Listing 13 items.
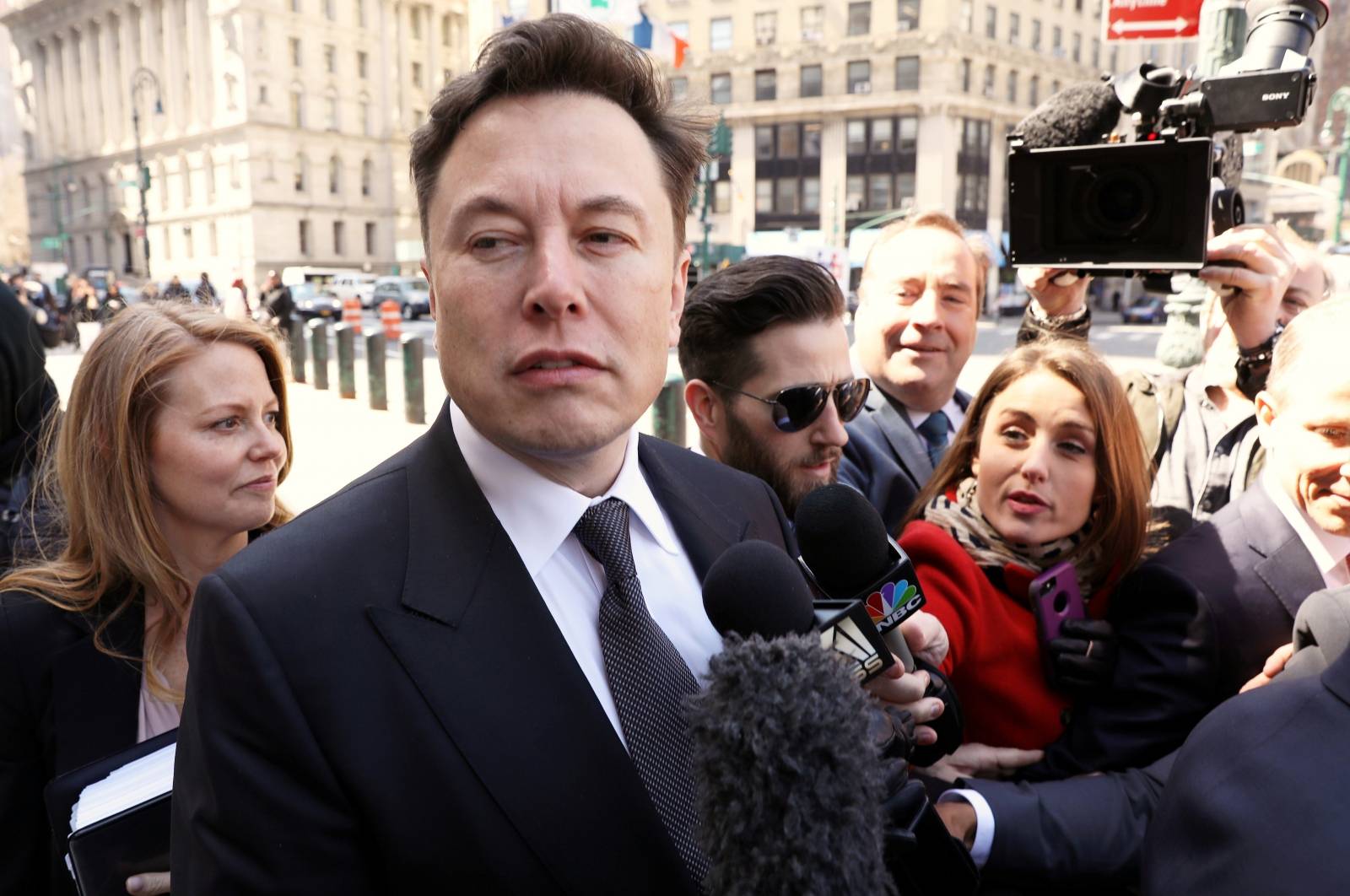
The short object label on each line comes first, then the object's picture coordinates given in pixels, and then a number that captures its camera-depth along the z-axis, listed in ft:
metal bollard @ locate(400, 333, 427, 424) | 41.34
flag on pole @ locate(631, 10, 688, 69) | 41.70
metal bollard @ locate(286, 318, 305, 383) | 55.47
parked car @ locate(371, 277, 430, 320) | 137.41
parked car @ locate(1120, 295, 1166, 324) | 135.33
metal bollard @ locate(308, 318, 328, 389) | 51.67
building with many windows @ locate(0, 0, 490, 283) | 203.92
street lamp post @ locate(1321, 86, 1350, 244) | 66.08
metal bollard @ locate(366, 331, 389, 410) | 44.88
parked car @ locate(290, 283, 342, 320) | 121.70
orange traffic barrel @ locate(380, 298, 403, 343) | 73.46
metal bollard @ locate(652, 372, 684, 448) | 30.76
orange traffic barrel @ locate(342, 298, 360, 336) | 77.13
